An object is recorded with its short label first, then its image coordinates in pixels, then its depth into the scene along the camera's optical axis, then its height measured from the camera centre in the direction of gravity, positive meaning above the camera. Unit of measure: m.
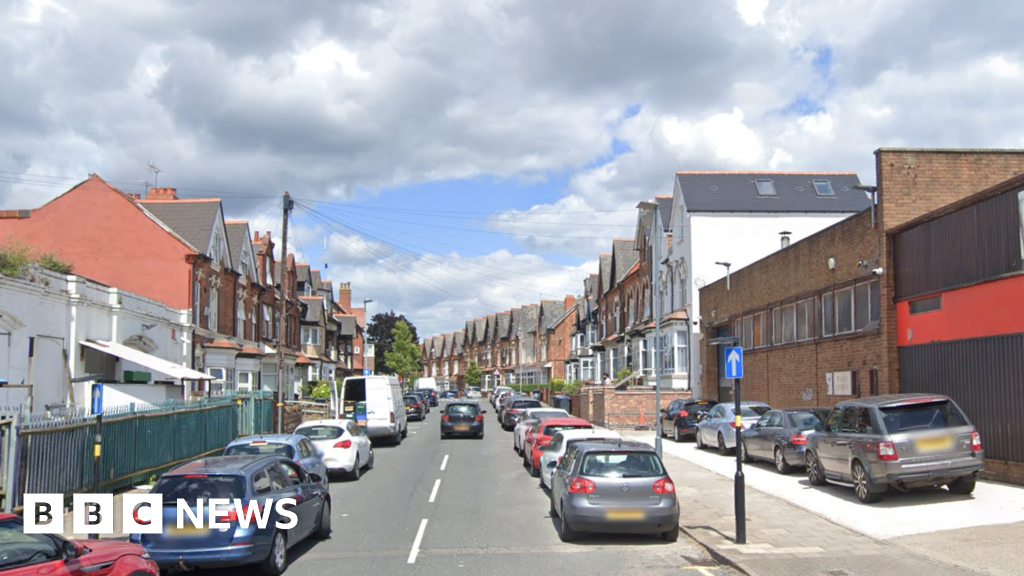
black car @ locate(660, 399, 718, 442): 27.45 -2.15
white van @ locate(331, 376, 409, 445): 27.83 -1.74
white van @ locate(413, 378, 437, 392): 73.19 -2.67
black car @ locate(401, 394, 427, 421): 45.34 -2.91
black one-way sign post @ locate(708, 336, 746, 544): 10.67 -1.96
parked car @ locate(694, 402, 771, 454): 22.03 -1.95
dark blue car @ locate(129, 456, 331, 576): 8.80 -1.86
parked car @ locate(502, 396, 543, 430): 36.19 -2.45
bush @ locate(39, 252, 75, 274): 22.83 +2.56
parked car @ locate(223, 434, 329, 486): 14.23 -1.61
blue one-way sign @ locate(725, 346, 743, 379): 11.78 -0.15
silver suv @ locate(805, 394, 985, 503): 12.47 -1.45
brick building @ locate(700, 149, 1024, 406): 18.83 +1.62
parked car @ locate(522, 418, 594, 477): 19.11 -1.91
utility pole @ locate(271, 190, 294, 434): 29.25 +2.81
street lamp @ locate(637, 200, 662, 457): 17.57 +1.57
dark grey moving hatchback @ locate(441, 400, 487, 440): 30.66 -2.53
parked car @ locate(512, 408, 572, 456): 24.07 -1.93
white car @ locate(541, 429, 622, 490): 16.02 -1.91
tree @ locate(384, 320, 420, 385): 80.94 +0.03
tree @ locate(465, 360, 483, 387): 116.12 -2.89
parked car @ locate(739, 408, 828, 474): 17.23 -1.78
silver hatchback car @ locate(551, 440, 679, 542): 10.85 -1.90
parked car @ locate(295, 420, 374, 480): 18.23 -1.98
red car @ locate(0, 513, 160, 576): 5.95 -1.50
